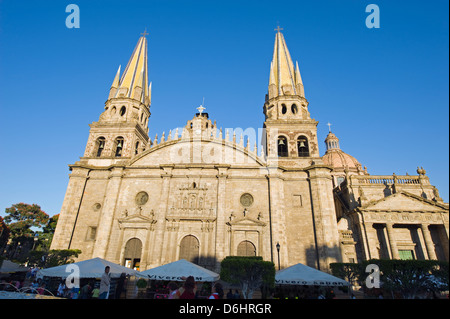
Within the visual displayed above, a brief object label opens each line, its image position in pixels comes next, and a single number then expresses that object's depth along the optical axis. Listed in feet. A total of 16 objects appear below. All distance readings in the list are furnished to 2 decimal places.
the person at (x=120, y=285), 49.76
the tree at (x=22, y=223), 135.54
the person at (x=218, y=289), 32.83
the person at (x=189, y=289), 19.86
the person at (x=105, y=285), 30.66
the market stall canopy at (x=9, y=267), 59.78
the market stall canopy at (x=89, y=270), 43.37
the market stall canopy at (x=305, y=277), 44.48
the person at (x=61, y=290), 50.29
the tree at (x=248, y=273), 46.16
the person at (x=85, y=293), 42.36
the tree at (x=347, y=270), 56.39
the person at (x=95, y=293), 39.97
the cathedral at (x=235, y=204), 73.36
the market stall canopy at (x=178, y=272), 43.73
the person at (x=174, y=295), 22.01
